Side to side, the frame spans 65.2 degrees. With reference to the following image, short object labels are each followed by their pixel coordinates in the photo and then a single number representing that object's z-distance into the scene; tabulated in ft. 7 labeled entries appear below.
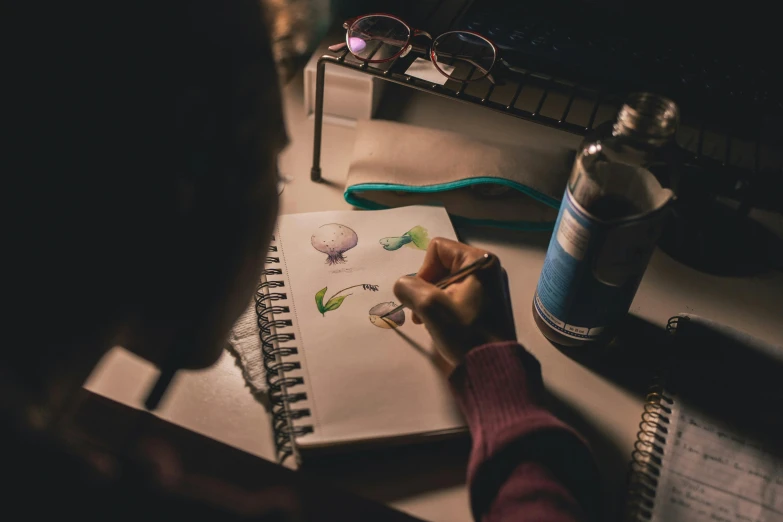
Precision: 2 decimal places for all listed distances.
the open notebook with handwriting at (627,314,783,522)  1.73
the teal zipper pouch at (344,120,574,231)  2.58
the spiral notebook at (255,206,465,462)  1.82
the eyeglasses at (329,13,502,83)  2.52
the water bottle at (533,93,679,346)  1.73
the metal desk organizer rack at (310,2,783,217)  2.17
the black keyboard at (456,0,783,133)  2.56
